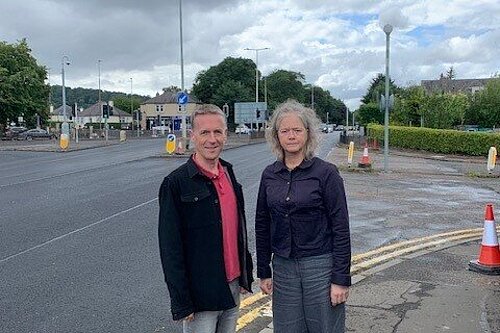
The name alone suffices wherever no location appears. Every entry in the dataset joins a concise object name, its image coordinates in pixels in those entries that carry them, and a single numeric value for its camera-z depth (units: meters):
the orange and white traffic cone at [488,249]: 6.86
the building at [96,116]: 136.00
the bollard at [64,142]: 37.72
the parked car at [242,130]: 70.81
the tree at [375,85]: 84.29
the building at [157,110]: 122.75
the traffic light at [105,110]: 46.14
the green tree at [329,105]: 154.50
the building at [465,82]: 101.50
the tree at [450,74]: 81.77
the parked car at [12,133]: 61.51
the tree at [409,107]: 42.19
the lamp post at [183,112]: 29.64
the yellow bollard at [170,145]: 29.11
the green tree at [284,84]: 118.94
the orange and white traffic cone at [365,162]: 21.30
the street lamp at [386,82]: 21.12
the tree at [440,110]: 38.94
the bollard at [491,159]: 20.72
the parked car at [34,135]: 63.25
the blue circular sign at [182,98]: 28.26
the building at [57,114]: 143.38
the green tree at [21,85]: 61.34
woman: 3.20
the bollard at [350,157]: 22.49
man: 3.00
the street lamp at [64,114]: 43.62
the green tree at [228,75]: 98.24
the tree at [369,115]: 57.47
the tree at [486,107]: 48.66
